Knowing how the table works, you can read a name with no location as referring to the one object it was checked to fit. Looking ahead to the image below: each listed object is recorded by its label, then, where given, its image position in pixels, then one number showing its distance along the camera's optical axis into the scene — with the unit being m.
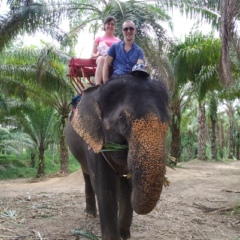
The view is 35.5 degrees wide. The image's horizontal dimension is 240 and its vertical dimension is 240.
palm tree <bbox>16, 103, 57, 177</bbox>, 19.94
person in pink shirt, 5.46
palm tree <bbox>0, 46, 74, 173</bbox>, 14.08
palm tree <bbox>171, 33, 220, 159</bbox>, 13.20
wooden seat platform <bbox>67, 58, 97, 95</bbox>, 5.42
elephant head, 3.00
